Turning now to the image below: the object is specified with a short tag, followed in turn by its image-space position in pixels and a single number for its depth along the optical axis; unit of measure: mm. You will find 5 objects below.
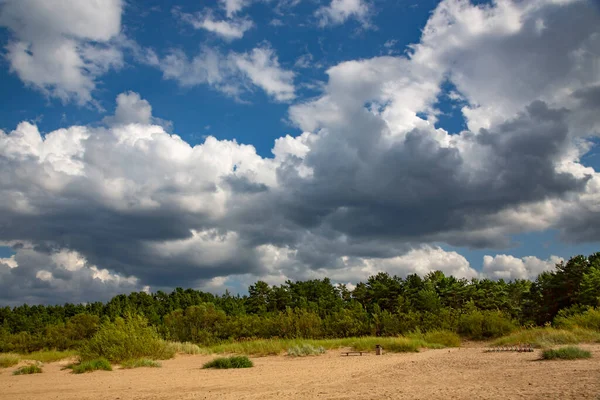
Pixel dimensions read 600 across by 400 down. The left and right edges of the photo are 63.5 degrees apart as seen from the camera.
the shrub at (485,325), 30359
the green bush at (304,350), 25545
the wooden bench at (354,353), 23997
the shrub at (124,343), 23516
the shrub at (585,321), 23870
